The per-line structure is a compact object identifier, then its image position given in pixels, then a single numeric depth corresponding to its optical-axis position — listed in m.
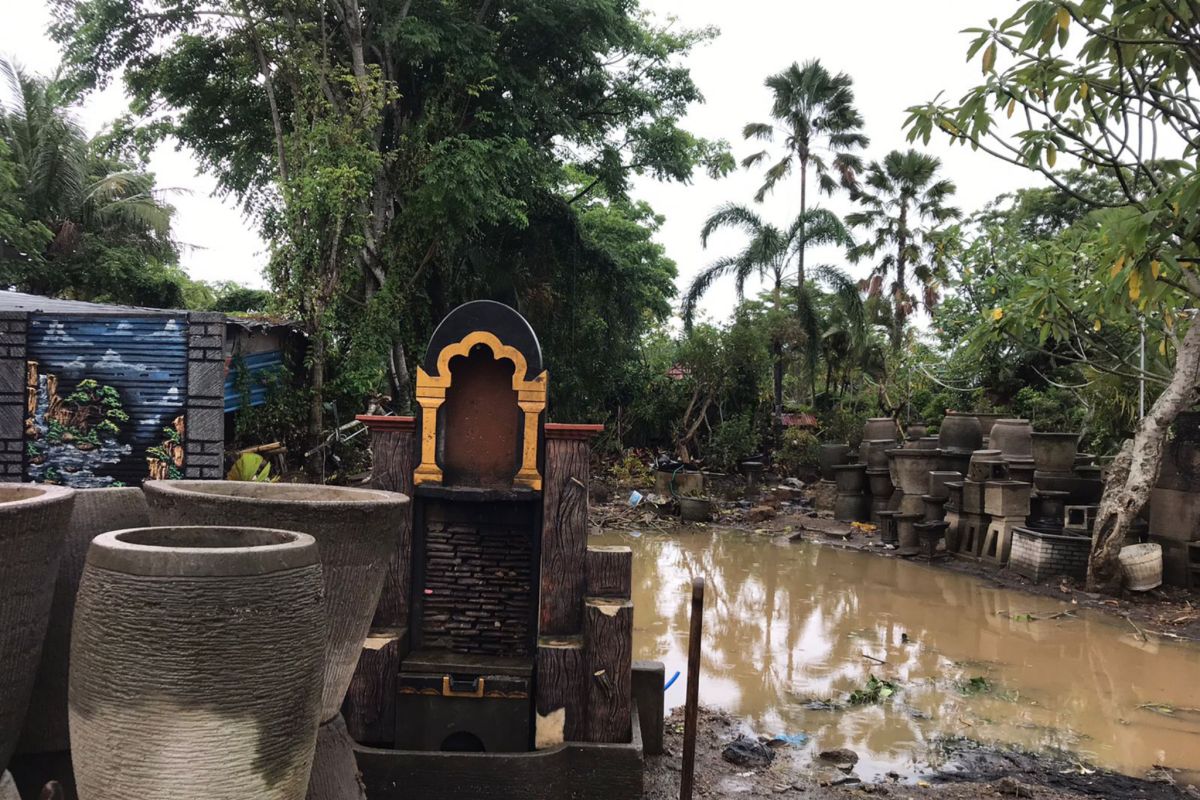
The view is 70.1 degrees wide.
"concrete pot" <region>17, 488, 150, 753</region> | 2.27
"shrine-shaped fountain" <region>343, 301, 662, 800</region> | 4.32
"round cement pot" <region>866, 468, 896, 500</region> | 15.27
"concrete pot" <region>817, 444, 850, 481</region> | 17.28
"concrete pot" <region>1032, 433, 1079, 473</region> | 12.35
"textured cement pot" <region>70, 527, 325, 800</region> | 1.82
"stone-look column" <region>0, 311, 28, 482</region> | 7.18
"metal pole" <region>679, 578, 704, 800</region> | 4.08
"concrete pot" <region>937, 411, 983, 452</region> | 13.53
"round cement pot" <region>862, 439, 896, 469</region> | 15.28
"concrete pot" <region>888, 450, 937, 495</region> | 13.59
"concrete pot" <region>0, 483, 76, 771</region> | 1.81
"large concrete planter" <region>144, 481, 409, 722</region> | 2.57
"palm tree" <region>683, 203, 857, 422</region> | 20.45
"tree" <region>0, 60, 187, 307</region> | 16.70
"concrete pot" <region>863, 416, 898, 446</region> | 15.79
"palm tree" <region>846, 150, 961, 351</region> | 24.22
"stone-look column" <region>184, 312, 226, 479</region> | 7.45
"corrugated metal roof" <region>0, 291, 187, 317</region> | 7.40
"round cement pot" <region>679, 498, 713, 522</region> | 15.84
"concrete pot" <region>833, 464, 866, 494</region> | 15.84
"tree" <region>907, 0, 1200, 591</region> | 3.63
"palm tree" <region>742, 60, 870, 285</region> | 22.16
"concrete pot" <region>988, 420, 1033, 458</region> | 12.23
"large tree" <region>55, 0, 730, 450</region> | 11.77
